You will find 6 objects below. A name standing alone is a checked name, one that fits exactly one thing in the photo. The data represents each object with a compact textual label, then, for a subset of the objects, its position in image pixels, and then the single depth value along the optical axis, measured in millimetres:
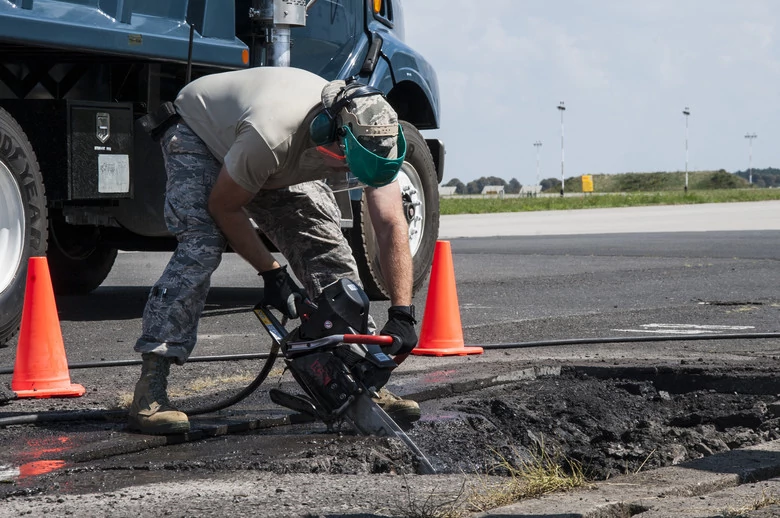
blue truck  13227
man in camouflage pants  8461
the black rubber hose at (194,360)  12023
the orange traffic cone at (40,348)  10680
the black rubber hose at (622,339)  13570
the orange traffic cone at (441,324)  13219
